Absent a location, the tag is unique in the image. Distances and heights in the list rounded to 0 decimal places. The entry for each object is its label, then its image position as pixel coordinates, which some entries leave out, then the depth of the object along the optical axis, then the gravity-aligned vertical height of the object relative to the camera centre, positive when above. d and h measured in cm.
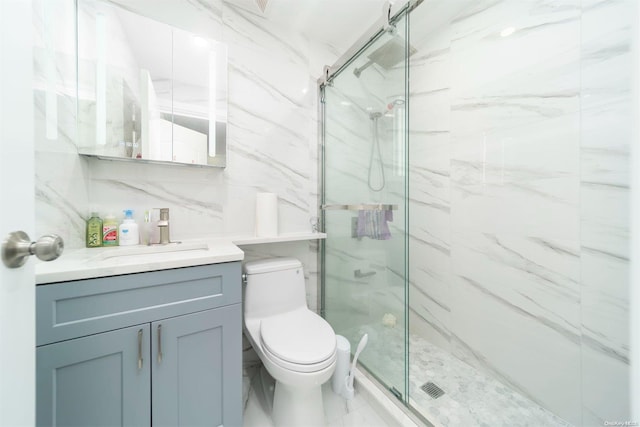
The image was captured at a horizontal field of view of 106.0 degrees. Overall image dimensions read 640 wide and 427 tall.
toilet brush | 128 -91
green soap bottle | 112 -10
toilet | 100 -60
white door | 40 +2
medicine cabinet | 113 +63
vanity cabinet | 73 -48
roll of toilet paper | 149 -2
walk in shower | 104 +2
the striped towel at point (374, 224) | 122 -6
